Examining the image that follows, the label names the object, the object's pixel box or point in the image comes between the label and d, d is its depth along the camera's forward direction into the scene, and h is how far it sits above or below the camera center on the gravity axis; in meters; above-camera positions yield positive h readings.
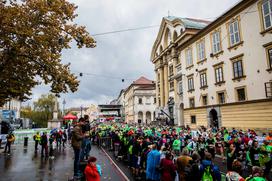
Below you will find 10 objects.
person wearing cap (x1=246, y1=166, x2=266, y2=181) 4.87 -1.59
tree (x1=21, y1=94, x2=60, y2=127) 85.06 +2.38
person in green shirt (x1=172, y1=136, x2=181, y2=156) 14.61 -2.40
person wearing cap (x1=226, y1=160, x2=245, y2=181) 5.28 -1.67
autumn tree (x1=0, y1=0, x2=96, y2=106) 10.27 +3.93
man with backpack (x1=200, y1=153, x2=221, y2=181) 5.63 -1.71
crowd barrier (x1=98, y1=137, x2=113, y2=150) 21.45 -3.22
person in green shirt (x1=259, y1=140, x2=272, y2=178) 8.80 -2.15
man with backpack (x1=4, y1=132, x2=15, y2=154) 19.72 -2.20
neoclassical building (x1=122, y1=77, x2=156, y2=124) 79.12 +4.19
